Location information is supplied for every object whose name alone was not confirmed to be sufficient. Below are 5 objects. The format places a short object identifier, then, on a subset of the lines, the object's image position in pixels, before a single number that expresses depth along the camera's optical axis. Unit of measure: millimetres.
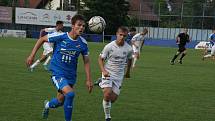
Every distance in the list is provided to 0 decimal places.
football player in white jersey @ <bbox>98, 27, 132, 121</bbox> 10562
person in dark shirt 32219
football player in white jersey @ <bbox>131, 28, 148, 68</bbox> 25991
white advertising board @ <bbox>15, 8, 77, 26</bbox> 75812
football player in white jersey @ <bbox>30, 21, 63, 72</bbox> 18427
